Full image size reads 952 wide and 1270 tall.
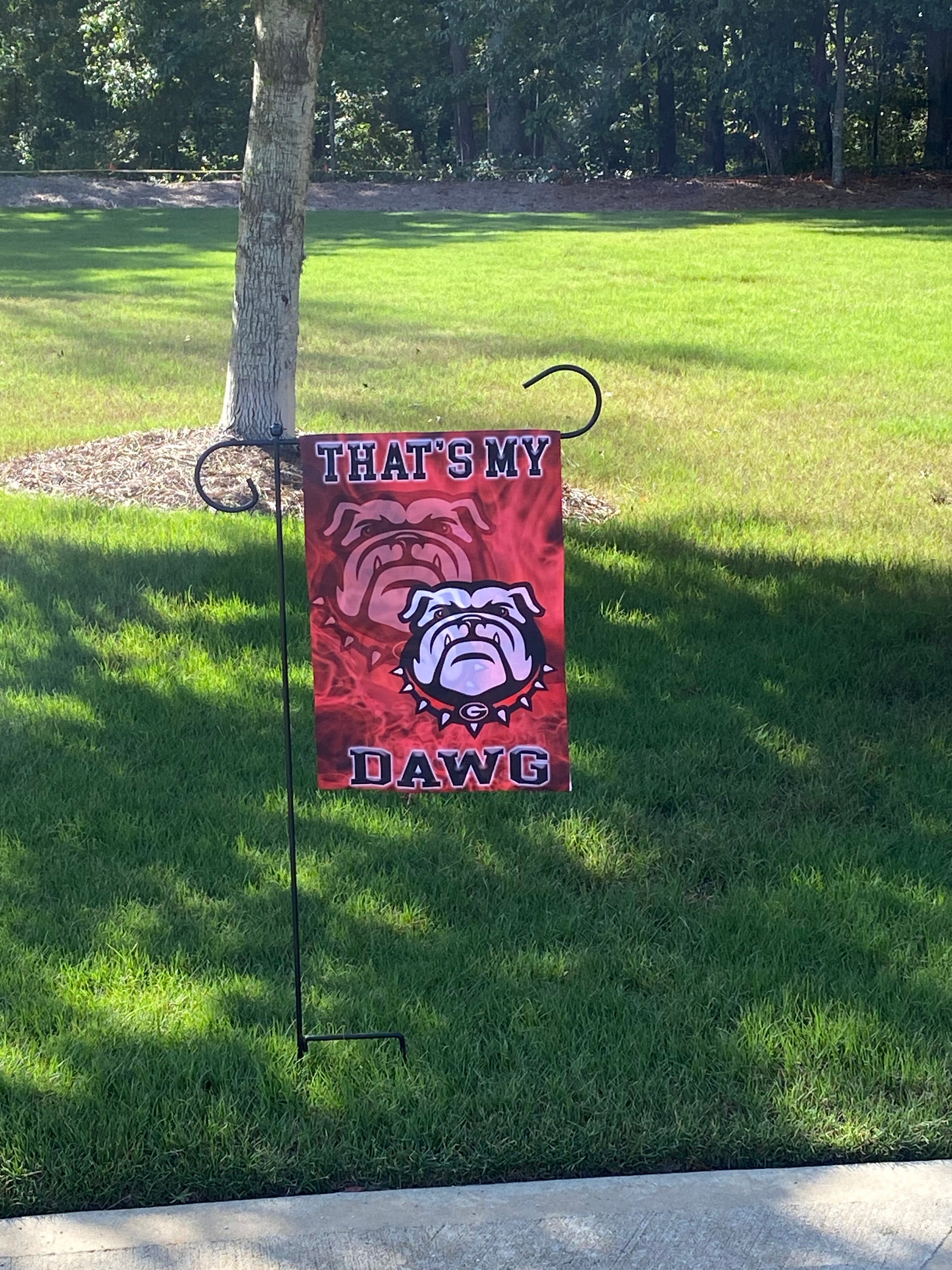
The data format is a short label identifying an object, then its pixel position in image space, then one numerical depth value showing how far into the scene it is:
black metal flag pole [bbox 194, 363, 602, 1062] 3.04
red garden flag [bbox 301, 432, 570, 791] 3.03
